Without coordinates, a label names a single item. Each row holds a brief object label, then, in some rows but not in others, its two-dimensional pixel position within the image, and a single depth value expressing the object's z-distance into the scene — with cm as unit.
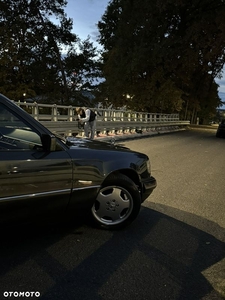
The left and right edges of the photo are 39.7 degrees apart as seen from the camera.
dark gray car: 285
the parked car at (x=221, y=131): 2225
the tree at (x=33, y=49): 3412
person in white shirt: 1345
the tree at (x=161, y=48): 2711
